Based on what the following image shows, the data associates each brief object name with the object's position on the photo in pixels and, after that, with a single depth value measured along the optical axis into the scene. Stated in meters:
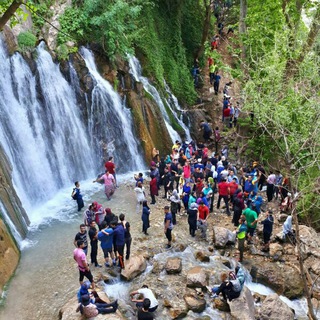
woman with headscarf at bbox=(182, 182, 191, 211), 14.10
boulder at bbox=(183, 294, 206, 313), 9.88
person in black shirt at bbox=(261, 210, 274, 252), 12.55
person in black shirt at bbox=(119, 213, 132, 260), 10.55
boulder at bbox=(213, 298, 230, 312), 10.05
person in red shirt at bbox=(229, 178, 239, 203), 14.33
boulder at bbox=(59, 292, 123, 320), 8.51
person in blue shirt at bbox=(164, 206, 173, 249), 11.73
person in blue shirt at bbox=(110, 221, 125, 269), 10.32
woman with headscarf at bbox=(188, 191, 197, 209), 13.23
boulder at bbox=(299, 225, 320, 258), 13.27
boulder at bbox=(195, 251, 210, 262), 12.03
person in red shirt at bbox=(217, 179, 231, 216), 14.34
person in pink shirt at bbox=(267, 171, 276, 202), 15.70
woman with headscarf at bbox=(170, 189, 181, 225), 13.32
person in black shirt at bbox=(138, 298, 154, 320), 8.84
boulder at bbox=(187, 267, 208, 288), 10.55
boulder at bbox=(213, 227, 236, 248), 12.91
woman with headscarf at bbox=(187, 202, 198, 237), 12.73
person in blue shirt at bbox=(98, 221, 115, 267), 10.30
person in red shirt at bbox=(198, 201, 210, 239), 12.98
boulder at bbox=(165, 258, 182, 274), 11.05
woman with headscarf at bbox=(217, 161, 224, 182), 15.90
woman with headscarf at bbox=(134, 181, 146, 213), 13.70
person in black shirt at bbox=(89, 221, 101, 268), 10.30
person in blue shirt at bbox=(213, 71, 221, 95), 24.22
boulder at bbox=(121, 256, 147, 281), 10.53
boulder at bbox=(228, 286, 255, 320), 9.73
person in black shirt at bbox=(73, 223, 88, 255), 9.81
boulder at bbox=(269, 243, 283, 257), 12.88
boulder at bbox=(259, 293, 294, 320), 10.19
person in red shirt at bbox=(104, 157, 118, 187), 15.32
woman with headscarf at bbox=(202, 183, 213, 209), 14.25
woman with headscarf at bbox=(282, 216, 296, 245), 13.05
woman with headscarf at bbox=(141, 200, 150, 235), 12.17
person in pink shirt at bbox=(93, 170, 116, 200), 14.80
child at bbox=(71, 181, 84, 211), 13.64
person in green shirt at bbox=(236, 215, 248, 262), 12.00
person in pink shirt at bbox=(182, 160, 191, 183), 15.40
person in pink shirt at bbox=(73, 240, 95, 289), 9.29
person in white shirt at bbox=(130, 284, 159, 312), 9.08
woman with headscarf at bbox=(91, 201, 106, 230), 11.95
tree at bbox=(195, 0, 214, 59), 25.17
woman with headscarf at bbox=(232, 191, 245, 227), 13.50
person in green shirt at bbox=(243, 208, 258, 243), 12.41
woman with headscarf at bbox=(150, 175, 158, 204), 14.69
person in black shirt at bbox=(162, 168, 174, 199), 15.28
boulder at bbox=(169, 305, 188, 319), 9.55
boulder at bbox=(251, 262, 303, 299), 11.76
